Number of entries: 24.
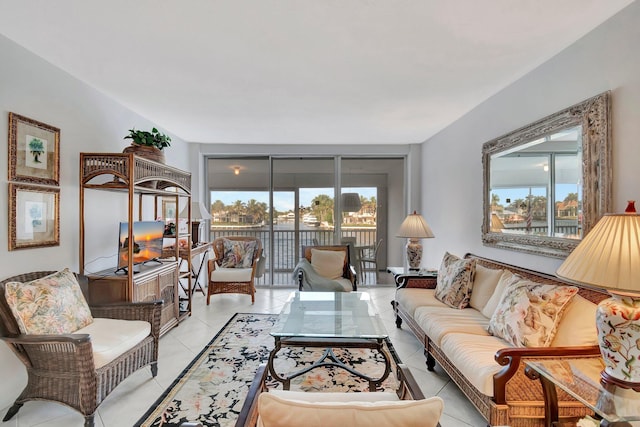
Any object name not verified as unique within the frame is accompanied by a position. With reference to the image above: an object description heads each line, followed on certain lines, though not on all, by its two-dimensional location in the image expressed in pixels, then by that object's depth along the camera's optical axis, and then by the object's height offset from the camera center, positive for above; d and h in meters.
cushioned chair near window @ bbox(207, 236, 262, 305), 4.53 -0.79
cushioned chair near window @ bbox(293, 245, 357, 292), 4.20 -0.80
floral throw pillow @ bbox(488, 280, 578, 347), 1.96 -0.66
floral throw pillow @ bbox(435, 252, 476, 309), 3.01 -0.69
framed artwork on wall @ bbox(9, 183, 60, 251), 2.25 -0.01
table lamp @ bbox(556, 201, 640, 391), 1.37 -0.32
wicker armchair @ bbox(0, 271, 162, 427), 1.93 -1.00
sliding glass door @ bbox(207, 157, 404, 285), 5.64 +0.25
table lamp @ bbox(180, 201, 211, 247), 4.70 -0.04
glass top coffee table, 2.39 -0.94
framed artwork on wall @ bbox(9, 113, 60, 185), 2.25 +0.50
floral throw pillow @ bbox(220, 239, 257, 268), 4.89 -0.61
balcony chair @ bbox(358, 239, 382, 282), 5.66 -0.78
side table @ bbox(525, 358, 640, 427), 1.32 -0.83
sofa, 1.75 -0.83
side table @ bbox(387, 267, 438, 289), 3.65 -0.78
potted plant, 3.15 +0.73
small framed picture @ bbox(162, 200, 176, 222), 4.39 +0.07
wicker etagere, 2.81 -0.37
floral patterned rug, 2.13 -1.36
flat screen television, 2.97 -0.29
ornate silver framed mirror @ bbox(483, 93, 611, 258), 2.01 +0.27
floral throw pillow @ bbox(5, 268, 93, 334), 2.01 -0.62
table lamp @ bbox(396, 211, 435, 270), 4.01 -0.25
